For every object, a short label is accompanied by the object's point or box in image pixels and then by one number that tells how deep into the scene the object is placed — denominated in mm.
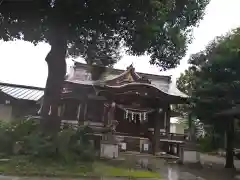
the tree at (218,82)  9051
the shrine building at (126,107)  12507
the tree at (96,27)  6895
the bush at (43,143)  7105
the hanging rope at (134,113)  13894
